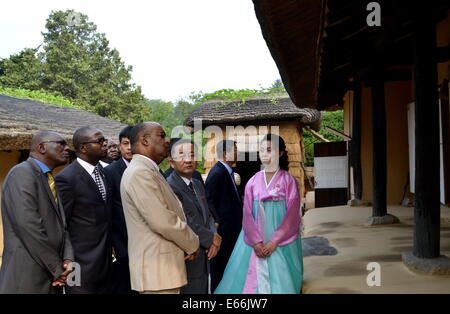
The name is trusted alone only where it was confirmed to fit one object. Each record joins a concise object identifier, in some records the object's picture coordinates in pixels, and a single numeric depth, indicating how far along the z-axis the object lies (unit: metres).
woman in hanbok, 3.58
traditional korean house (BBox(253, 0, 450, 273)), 3.63
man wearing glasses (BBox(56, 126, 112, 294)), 3.11
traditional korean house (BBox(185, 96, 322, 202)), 15.09
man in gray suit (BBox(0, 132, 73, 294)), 2.64
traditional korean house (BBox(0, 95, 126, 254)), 7.18
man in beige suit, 2.54
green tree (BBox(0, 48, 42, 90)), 25.52
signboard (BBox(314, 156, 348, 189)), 10.31
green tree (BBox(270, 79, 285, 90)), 62.48
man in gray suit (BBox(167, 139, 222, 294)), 3.22
